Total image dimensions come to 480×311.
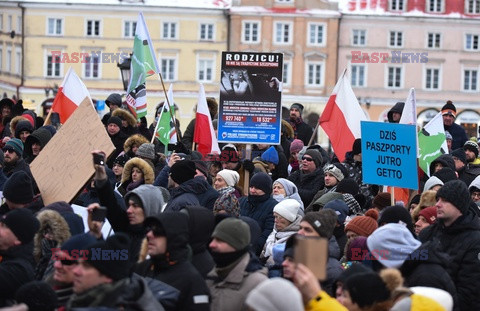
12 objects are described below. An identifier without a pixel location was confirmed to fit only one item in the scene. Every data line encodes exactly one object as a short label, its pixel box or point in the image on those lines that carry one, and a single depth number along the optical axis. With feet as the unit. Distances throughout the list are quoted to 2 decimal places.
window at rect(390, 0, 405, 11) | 246.88
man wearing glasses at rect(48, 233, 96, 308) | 24.11
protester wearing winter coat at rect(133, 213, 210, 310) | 24.06
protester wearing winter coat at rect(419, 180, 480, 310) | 28.32
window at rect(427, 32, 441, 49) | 248.52
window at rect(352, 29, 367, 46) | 245.86
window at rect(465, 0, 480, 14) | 247.70
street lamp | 68.39
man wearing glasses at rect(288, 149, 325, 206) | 43.32
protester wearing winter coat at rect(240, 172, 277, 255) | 35.63
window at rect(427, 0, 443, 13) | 247.70
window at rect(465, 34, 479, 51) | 249.55
